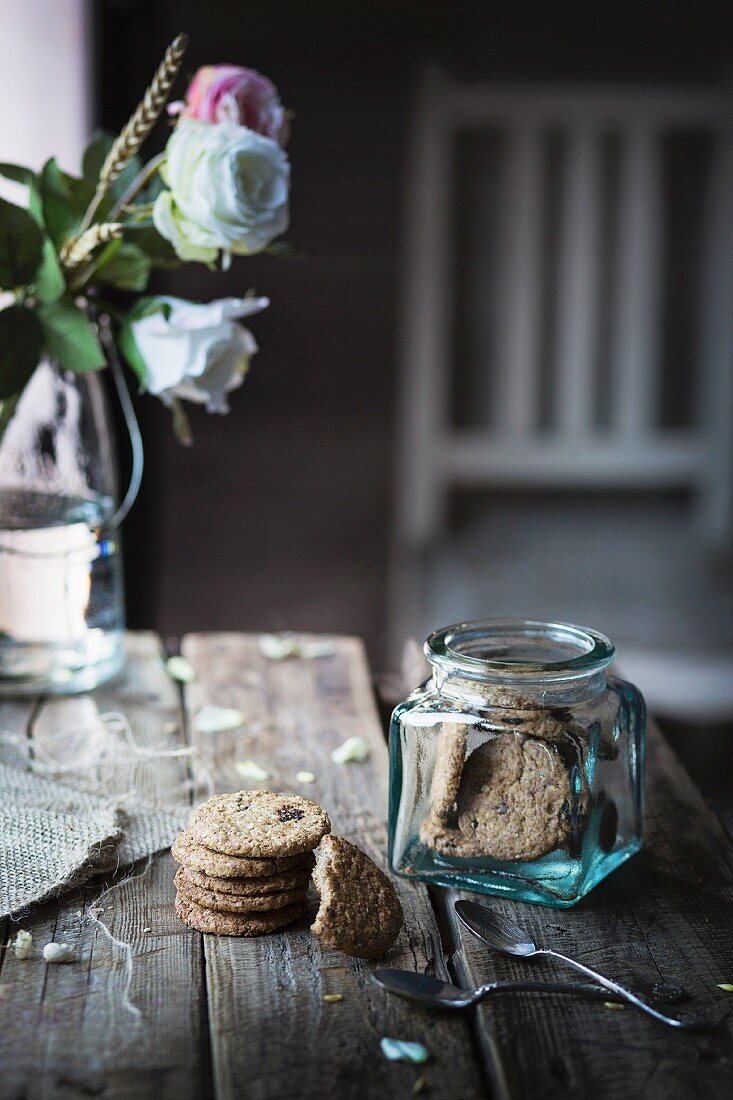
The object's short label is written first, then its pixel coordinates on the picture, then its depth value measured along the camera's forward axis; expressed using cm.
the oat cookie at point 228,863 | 81
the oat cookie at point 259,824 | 82
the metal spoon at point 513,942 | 73
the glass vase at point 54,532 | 129
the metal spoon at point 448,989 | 74
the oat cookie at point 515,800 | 85
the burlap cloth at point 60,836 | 89
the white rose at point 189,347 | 119
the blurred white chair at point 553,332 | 351
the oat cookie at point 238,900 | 82
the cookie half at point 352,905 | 79
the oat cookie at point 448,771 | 86
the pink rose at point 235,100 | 112
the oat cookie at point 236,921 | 83
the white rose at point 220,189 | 106
